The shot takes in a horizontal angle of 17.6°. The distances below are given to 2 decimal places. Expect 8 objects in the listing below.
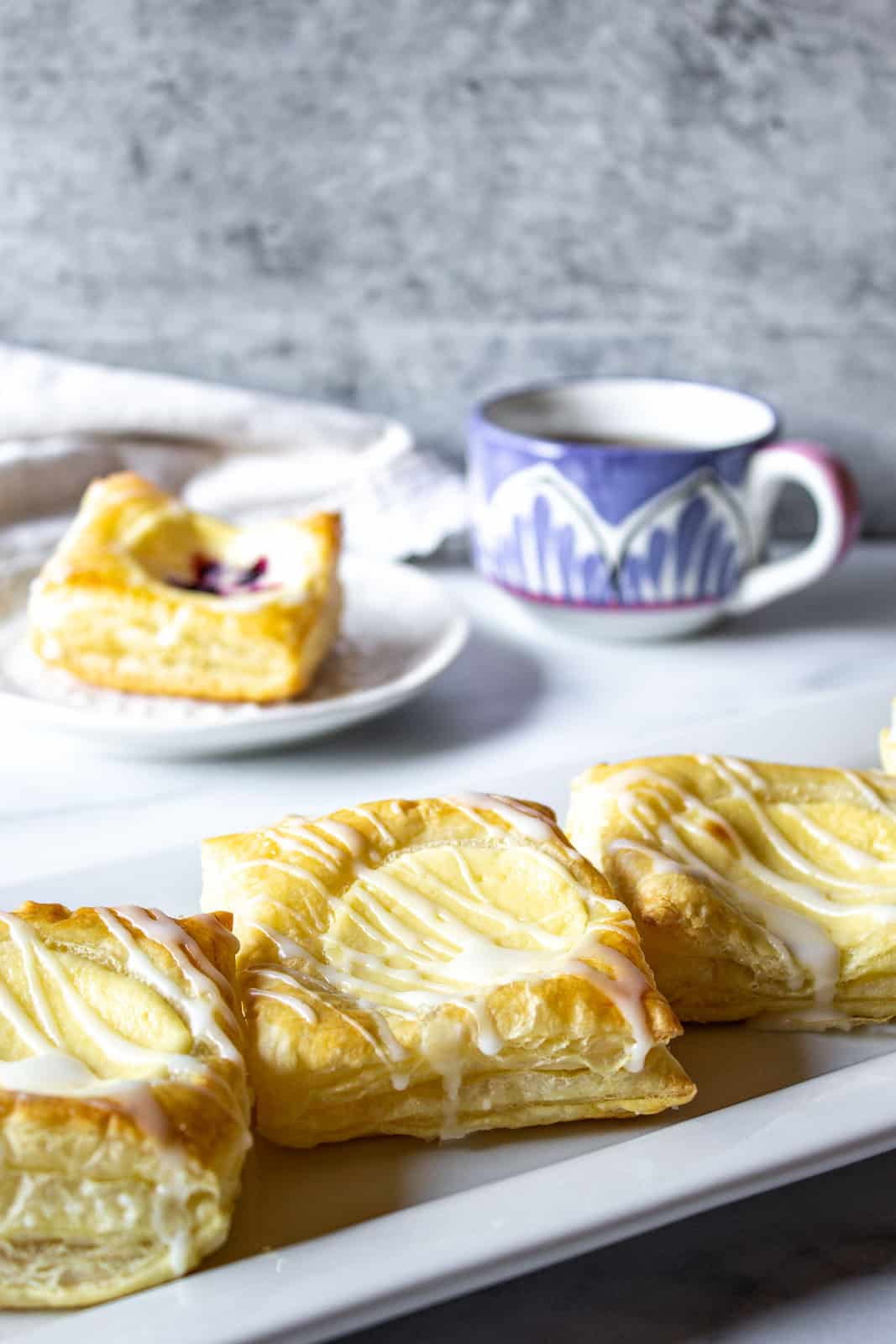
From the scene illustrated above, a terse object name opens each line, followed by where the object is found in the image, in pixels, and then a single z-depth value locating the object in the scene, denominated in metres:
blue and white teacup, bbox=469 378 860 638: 0.81
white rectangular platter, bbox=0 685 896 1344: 0.56
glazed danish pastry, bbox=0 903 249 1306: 0.56
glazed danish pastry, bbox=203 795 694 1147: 0.59
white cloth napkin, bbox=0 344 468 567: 0.89
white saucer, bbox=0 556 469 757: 0.74
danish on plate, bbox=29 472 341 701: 0.76
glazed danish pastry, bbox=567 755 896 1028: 0.63
